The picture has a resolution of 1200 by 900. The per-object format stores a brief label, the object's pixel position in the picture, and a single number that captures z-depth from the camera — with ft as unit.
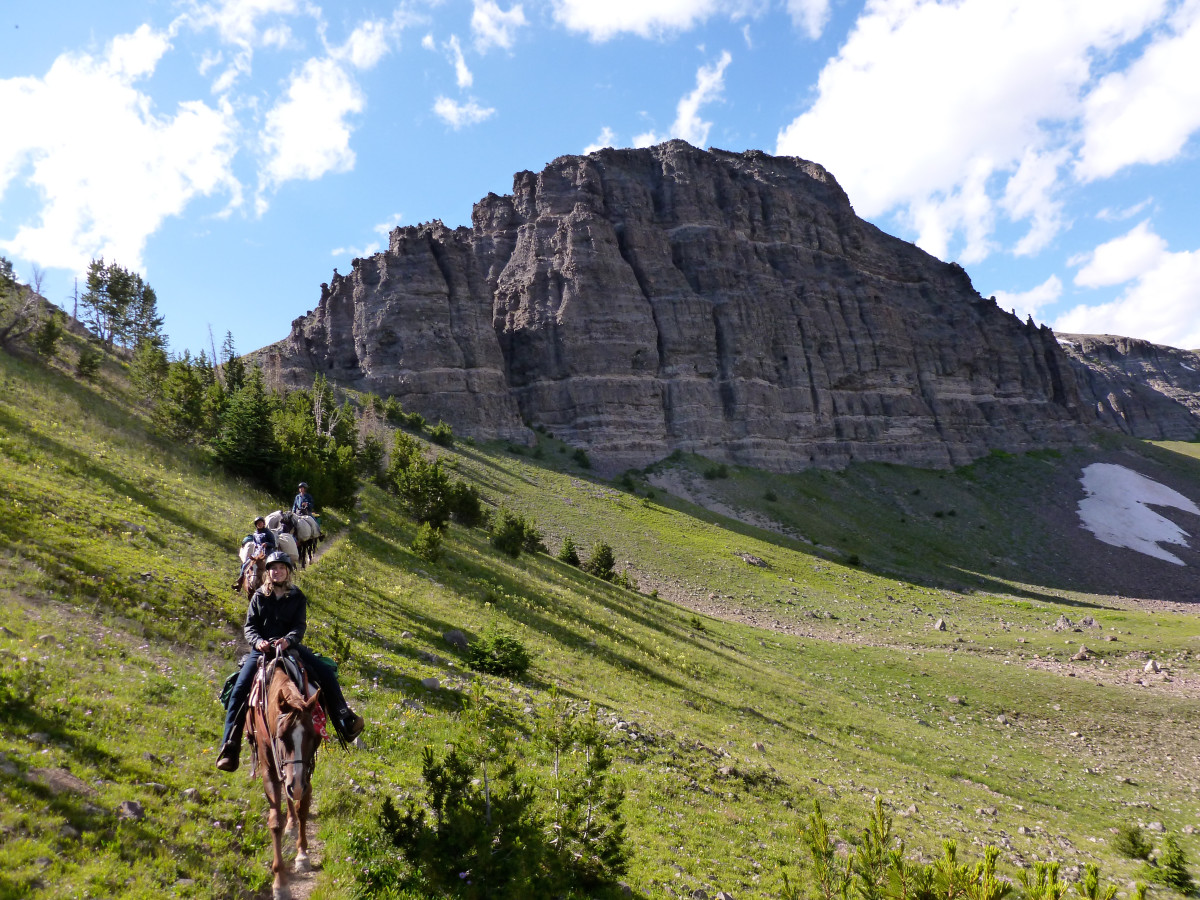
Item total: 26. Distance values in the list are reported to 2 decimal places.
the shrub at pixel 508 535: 125.49
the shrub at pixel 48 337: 114.93
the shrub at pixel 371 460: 151.84
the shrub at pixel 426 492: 114.73
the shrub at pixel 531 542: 142.31
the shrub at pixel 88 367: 121.80
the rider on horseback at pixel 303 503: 62.90
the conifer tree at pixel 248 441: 101.19
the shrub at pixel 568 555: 151.02
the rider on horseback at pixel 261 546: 32.01
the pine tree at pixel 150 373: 128.67
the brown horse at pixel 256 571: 31.65
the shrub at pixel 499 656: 59.16
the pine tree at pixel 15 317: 114.83
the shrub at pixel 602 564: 149.69
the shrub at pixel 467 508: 138.06
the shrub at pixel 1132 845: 55.36
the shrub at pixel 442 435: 273.95
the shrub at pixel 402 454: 138.21
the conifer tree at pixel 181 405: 112.16
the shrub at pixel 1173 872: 49.19
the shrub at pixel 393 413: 279.69
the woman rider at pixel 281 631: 27.73
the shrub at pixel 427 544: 94.12
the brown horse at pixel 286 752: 24.40
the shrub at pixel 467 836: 25.36
